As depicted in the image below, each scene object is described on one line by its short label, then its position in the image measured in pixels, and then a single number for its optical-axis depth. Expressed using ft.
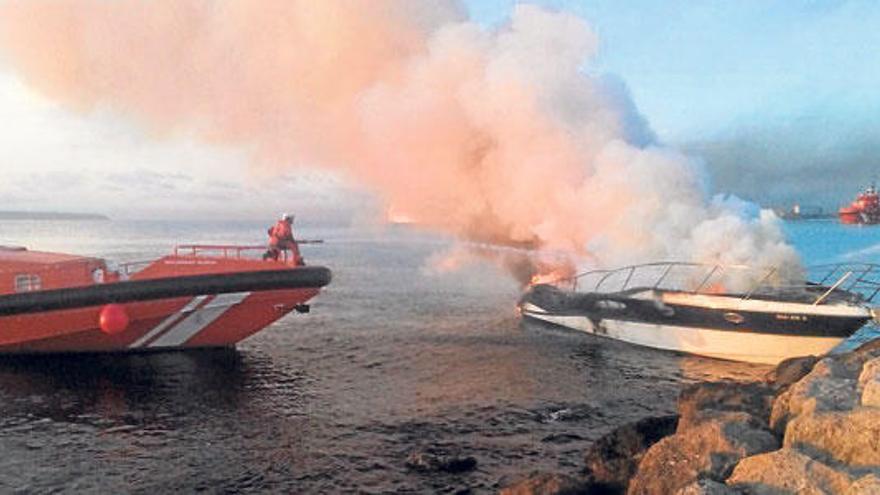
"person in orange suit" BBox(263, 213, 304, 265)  82.12
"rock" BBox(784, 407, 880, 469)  28.45
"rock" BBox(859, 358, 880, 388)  33.73
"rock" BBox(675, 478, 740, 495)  26.53
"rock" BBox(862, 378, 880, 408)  31.73
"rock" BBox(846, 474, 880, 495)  24.11
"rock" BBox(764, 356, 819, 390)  53.15
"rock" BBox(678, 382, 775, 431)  42.83
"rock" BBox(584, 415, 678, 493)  40.81
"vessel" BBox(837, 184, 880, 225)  444.96
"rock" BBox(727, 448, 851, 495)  26.35
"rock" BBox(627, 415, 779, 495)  31.50
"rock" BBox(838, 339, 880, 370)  42.73
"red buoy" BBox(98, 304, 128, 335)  71.20
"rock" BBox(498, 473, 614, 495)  37.26
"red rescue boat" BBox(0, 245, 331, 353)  73.15
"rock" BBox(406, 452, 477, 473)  47.55
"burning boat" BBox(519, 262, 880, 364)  76.43
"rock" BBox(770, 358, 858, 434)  33.88
